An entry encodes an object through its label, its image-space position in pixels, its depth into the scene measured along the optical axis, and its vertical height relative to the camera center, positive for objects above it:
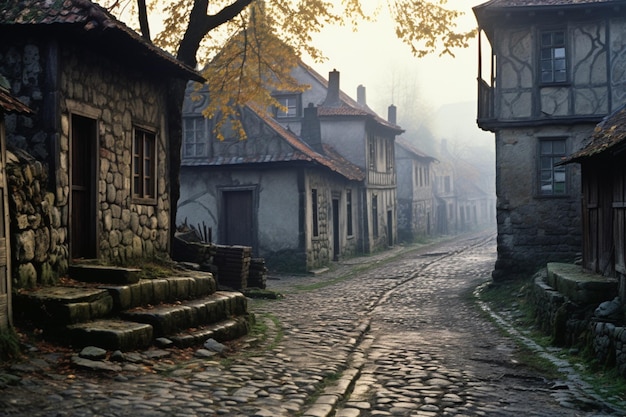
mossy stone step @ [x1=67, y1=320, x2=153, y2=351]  7.61 -1.39
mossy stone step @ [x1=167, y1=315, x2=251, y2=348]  8.64 -1.69
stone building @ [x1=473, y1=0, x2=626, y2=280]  17.17 +2.33
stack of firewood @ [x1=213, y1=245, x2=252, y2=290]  16.38 -1.39
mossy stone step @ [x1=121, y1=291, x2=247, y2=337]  8.54 -1.42
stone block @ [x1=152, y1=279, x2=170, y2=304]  9.49 -1.13
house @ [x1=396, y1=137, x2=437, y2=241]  42.31 +0.66
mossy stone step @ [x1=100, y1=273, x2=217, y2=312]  8.67 -1.14
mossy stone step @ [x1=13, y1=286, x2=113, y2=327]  7.76 -1.09
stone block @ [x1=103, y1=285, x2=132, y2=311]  8.59 -1.09
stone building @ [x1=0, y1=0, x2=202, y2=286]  8.81 +1.09
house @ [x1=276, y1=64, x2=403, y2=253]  31.09 +3.27
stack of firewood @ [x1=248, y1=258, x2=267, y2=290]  17.16 -1.66
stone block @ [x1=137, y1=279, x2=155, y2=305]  9.19 -1.11
